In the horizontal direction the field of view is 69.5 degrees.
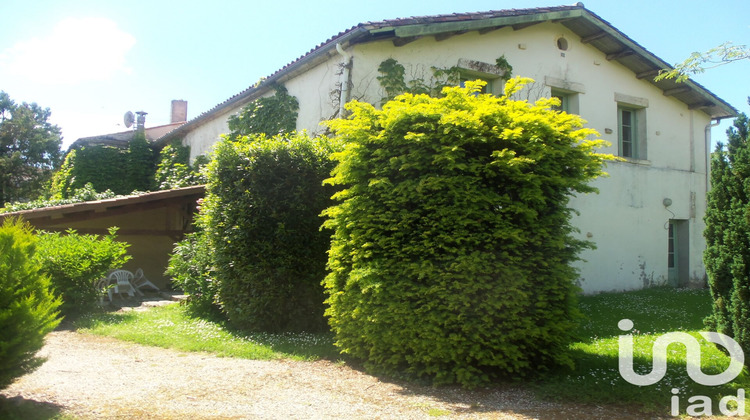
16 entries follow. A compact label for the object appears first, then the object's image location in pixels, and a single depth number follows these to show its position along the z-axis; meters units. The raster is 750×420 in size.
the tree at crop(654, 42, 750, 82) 6.34
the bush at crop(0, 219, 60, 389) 4.07
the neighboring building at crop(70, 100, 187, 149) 18.83
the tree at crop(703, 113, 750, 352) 5.14
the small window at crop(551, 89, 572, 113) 12.58
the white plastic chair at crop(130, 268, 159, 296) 12.84
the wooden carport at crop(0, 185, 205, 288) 11.65
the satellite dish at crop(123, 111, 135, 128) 22.57
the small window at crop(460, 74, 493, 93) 11.38
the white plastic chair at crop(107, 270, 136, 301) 11.50
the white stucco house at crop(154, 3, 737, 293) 10.35
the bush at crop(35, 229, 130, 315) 9.20
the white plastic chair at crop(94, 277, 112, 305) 10.00
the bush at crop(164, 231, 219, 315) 9.00
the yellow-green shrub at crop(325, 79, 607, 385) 5.47
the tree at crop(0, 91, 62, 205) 32.48
